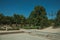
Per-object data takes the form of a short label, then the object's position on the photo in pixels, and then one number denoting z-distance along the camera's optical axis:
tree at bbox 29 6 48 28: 21.37
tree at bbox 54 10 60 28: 14.29
